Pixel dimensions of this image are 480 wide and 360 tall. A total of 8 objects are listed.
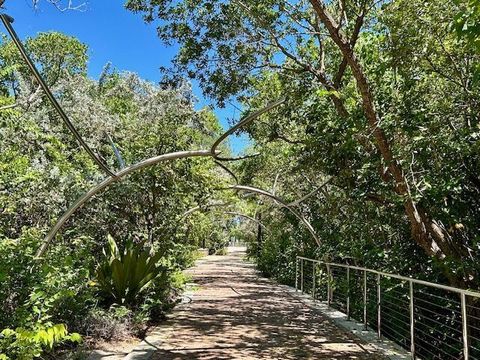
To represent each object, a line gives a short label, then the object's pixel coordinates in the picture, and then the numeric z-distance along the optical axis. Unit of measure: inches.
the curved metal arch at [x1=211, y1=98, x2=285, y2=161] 254.7
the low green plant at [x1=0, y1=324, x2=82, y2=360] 130.8
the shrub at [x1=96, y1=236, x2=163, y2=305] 305.4
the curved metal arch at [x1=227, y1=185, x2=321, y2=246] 510.3
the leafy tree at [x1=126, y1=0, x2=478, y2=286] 222.8
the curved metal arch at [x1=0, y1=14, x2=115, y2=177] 171.0
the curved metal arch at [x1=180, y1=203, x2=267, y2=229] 495.7
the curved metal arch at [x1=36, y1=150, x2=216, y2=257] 247.0
